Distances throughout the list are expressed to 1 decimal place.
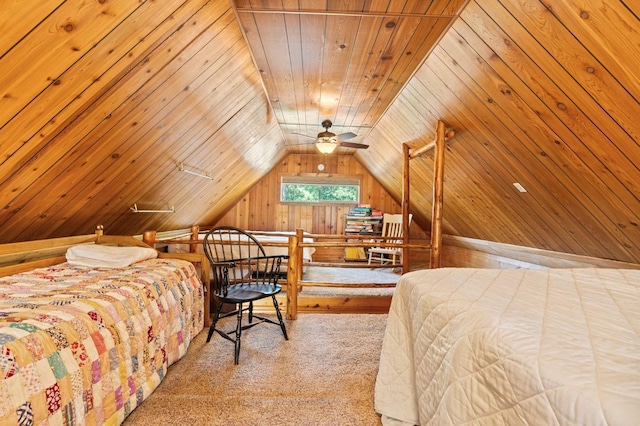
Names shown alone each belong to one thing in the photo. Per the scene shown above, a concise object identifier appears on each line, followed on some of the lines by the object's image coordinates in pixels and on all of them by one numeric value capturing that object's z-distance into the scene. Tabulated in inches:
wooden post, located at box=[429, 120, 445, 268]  126.6
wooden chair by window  213.5
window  254.8
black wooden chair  92.0
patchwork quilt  43.6
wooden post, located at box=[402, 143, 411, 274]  168.9
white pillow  92.0
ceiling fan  144.2
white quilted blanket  25.0
